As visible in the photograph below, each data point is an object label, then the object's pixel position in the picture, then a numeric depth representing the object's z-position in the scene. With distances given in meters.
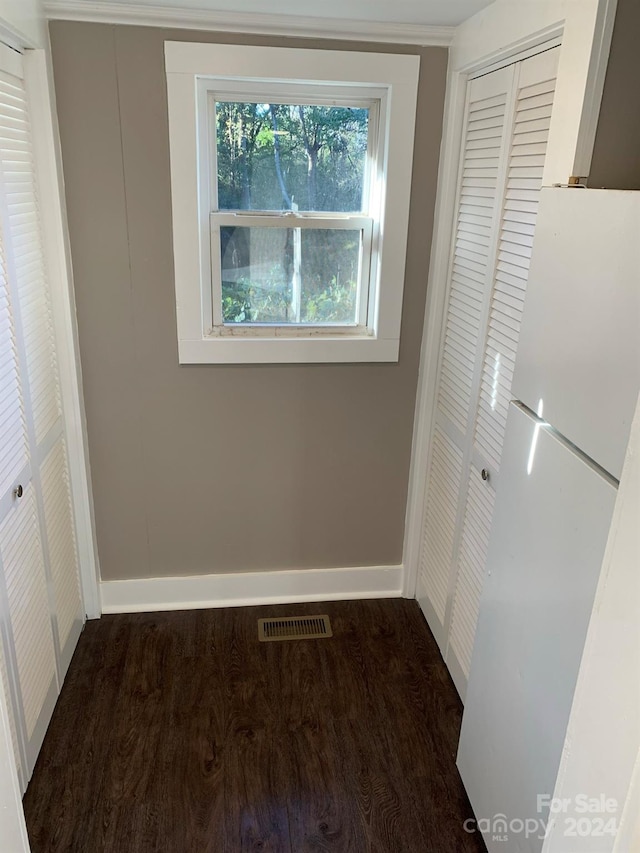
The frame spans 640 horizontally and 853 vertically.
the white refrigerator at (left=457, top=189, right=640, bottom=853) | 1.14
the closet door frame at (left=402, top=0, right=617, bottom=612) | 1.36
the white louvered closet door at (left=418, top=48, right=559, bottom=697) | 1.73
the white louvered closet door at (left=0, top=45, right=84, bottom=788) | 1.77
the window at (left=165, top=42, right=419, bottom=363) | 2.11
